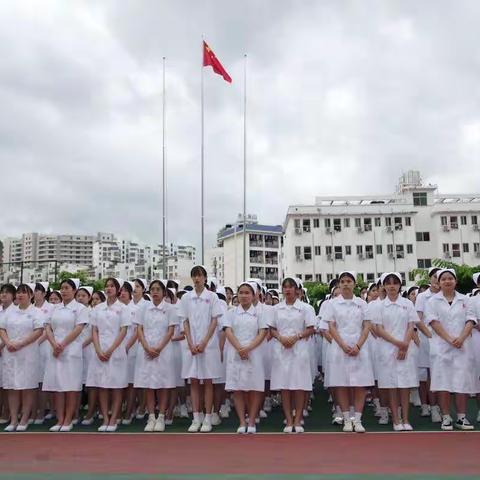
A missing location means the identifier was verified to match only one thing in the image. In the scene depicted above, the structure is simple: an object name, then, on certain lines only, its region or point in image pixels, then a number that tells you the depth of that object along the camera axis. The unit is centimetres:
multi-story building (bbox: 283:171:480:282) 4625
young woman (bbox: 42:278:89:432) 689
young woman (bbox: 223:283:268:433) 669
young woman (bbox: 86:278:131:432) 697
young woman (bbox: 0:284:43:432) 698
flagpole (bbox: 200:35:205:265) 2347
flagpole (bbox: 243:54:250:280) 2746
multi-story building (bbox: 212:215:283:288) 7225
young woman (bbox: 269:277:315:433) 666
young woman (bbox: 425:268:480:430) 659
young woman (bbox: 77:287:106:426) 727
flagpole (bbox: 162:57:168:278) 2361
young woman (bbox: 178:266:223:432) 686
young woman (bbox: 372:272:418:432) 660
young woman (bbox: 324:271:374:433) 661
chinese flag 2153
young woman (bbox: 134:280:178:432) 695
